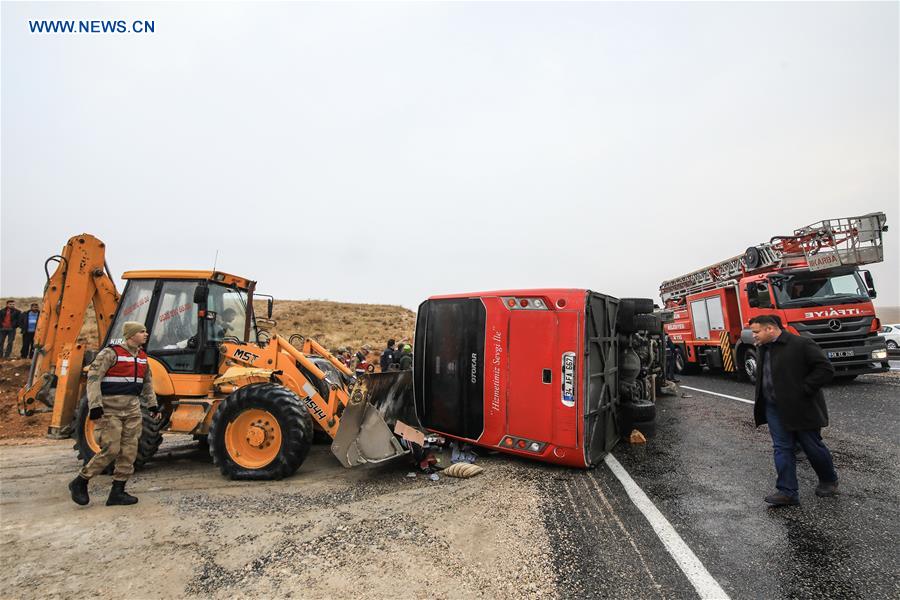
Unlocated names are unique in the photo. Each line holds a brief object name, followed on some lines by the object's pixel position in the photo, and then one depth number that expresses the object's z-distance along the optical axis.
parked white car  18.45
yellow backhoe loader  5.25
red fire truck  10.20
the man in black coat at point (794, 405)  4.06
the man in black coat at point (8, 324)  14.22
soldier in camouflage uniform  4.50
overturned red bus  5.18
